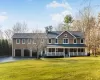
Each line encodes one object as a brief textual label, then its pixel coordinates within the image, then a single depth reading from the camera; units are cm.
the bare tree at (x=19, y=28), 4391
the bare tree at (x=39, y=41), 2326
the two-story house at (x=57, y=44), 2968
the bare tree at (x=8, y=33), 4377
